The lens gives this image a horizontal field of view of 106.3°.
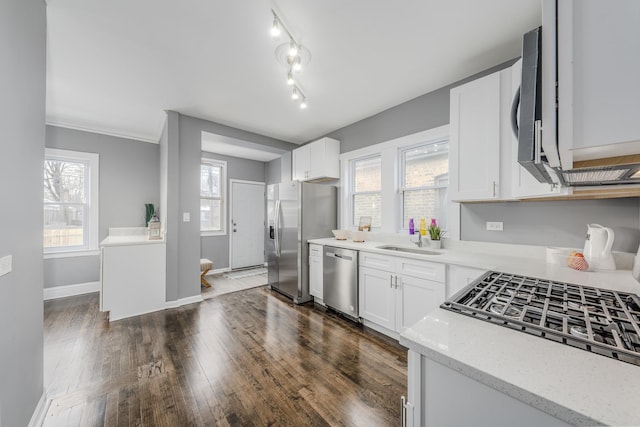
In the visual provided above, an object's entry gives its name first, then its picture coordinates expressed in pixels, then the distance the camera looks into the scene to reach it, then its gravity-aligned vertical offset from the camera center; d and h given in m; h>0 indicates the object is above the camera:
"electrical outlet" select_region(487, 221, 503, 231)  2.24 -0.12
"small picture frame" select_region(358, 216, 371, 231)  3.42 -0.16
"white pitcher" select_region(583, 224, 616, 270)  1.55 -0.24
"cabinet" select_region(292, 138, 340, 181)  3.78 +0.86
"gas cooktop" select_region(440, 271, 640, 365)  0.69 -0.37
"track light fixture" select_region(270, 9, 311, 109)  1.70 +1.39
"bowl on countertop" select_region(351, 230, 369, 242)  3.23 -0.32
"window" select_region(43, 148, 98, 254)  3.62 +0.18
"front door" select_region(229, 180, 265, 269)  5.45 -0.25
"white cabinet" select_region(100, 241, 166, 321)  2.88 -0.83
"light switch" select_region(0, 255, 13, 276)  1.10 -0.24
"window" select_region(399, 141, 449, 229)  2.77 +0.39
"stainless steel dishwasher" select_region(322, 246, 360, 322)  2.76 -0.82
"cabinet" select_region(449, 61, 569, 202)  1.86 +0.58
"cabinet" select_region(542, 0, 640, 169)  0.41 +0.25
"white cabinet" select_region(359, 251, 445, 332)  2.10 -0.74
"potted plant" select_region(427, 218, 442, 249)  2.55 -0.25
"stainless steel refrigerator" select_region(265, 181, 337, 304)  3.52 -0.23
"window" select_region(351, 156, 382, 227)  3.49 +0.37
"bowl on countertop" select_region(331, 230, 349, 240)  3.51 -0.31
